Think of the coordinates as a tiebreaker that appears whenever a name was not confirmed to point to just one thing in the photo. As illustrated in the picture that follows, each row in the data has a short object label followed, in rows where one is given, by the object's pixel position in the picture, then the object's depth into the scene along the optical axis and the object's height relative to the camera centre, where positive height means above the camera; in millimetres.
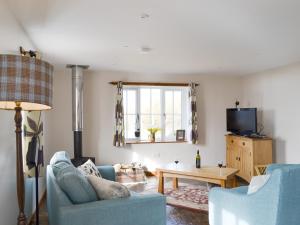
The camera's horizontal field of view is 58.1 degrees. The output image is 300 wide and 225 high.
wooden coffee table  3725 -796
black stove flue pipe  4977 +170
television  5105 -65
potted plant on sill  5738 -288
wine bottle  4277 -713
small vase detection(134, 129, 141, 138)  5694 -325
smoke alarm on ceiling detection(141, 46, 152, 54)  3606 +942
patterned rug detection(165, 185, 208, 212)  3762 -1203
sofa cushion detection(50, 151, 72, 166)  2779 -416
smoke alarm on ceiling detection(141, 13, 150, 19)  2429 +938
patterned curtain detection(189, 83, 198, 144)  5770 +24
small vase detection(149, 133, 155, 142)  5738 -395
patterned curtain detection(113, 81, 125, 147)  5422 -65
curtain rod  5557 +735
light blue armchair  1946 -670
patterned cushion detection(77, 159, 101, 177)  3219 -600
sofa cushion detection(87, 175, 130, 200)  2186 -581
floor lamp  1517 +200
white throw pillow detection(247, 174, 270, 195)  2169 -543
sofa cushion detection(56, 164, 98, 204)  2105 -538
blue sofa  1941 -696
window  5766 +184
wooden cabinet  4762 -656
